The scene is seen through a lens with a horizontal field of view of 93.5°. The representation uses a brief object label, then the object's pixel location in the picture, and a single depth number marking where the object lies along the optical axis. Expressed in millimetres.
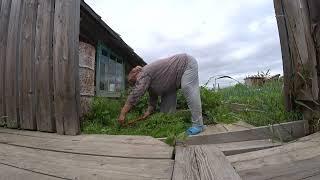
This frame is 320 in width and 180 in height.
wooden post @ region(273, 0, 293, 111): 1410
